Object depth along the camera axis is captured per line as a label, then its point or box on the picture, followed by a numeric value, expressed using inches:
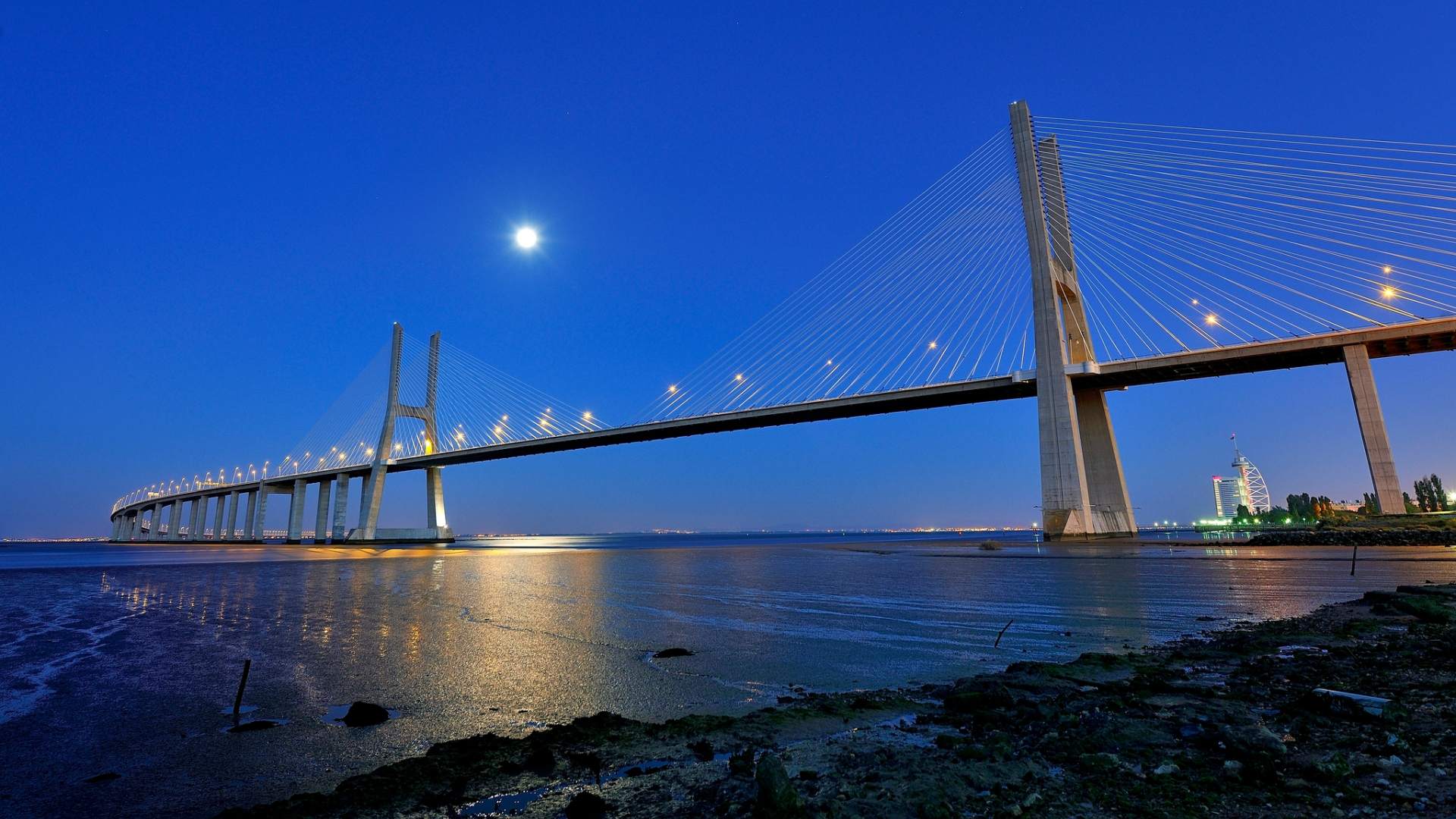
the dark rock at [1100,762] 137.6
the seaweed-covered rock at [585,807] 131.6
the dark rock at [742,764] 149.9
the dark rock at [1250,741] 136.6
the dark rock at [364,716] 213.5
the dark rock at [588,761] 161.7
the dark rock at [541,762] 162.2
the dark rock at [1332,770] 120.1
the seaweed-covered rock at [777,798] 118.5
